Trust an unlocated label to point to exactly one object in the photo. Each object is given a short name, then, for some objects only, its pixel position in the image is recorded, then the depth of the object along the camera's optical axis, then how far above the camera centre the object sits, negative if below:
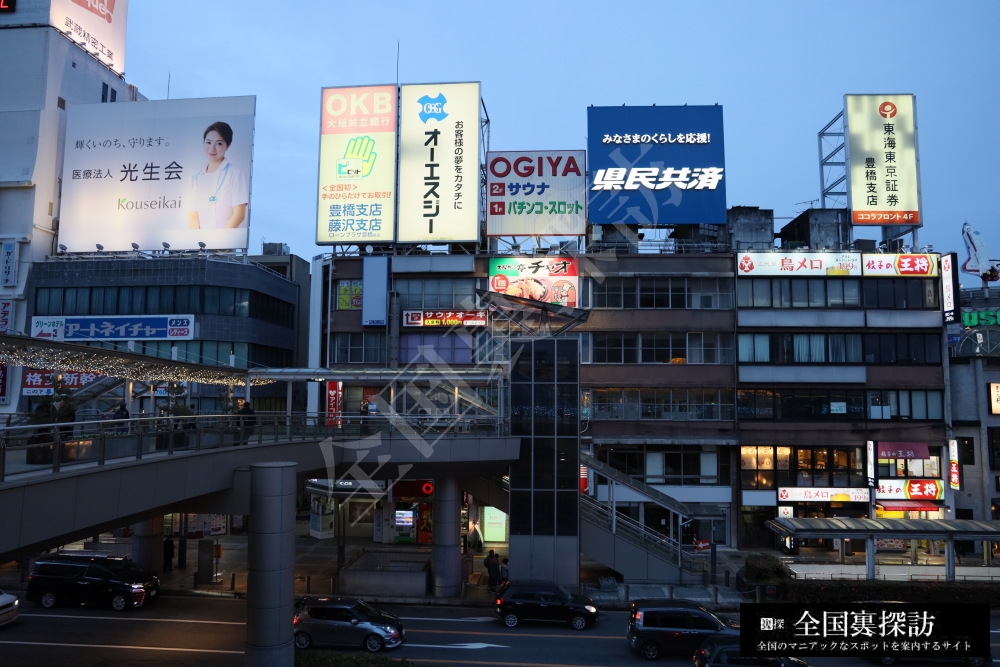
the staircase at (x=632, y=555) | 28.89 -5.79
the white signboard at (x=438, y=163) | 42.81 +14.50
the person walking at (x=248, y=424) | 21.48 -0.59
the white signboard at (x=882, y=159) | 42.31 +14.83
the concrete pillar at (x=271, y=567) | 17.70 -4.02
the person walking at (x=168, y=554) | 30.92 -6.37
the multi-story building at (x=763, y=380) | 39.59 +1.69
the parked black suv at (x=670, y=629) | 20.55 -6.22
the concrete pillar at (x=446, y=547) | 27.78 -5.36
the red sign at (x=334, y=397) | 42.34 +0.51
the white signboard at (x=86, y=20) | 48.56 +26.49
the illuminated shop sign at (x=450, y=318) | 41.66 +5.09
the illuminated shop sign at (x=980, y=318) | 41.62 +5.45
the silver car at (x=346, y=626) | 20.94 -6.37
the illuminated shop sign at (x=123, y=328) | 44.53 +4.61
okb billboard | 43.06 +14.46
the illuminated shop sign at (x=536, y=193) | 42.34 +12.55
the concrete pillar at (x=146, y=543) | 28.81 -5.51
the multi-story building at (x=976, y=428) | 39.62 -0.84
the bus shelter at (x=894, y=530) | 27.33 -4.46
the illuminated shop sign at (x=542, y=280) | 41.44 +7.33
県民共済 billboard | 42.72 +14.34
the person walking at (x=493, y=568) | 28.22 -6.22
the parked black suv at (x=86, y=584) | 24.92 -6.19
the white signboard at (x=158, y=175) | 46.06 +14.65
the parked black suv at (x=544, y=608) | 23.58 -6.48
